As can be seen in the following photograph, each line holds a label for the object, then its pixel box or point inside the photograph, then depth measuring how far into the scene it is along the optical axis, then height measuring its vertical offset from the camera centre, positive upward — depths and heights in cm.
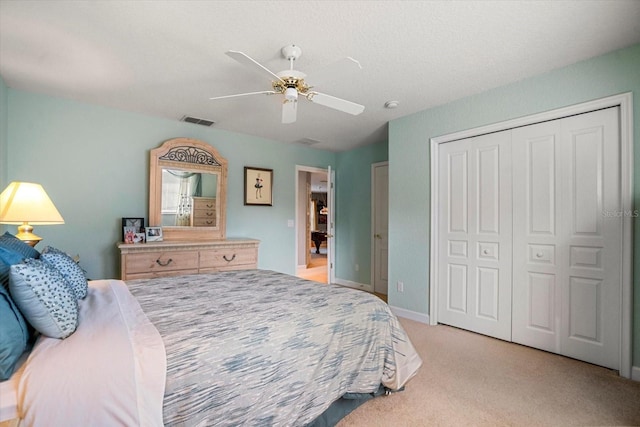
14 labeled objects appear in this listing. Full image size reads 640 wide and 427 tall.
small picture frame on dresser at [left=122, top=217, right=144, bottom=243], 336 -11
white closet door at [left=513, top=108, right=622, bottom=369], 230 -15
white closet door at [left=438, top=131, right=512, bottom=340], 290 -17
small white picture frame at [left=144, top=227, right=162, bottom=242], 340 -22
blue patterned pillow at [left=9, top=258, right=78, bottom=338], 108 -32
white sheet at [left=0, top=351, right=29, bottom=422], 87 -54
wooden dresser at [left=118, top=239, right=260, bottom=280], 309 -48
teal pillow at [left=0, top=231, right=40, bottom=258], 155 -18
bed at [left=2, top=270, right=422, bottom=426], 96 -56
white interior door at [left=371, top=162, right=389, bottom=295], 486 -15
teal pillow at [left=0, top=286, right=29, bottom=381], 93 -40
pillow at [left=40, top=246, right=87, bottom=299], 160 -31
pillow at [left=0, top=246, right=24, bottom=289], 118 -21
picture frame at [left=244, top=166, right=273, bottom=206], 445 +44
